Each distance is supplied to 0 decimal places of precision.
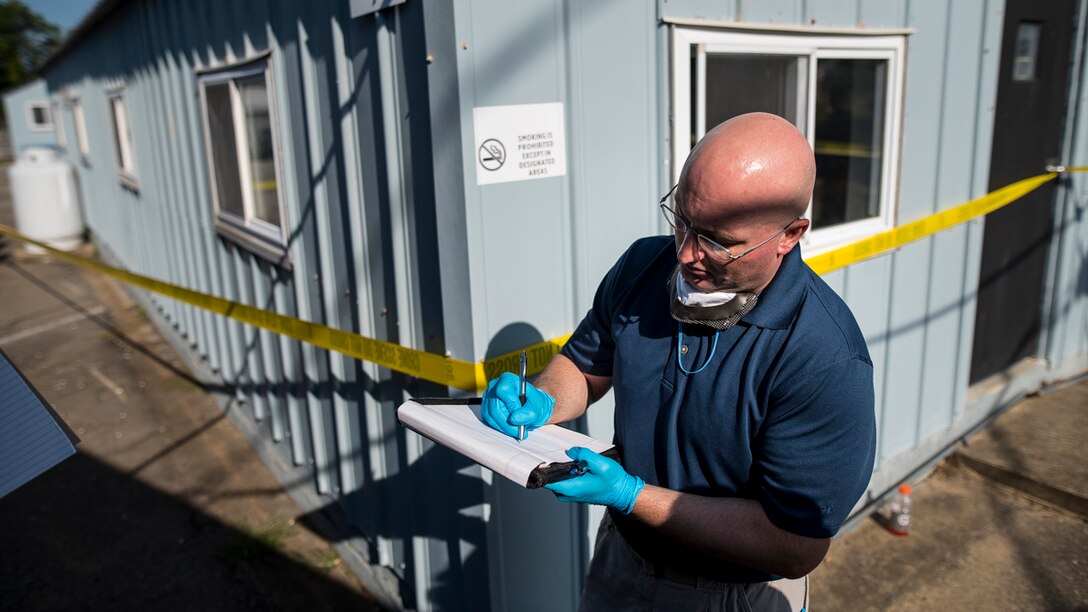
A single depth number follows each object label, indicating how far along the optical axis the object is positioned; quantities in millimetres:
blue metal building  2578
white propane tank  13336
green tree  47625
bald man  1600
